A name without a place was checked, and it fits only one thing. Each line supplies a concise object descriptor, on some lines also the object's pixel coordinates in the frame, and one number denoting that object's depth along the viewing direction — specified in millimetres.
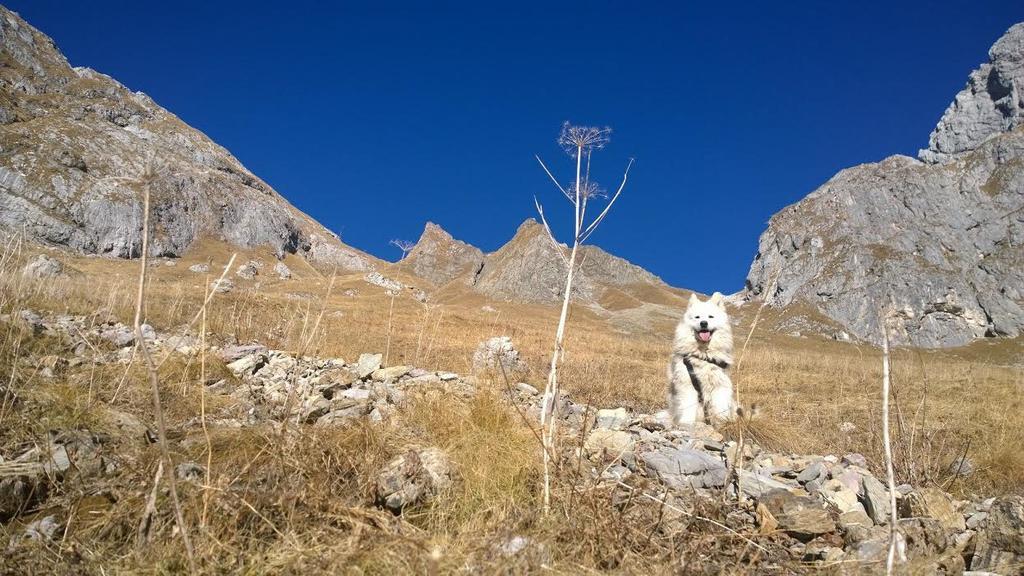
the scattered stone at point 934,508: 3541
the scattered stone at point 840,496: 3899
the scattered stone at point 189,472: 3160
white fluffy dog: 7090
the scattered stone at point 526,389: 7805
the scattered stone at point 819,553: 3123
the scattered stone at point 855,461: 5520
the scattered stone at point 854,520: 3442
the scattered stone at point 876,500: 3647
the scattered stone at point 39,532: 2646
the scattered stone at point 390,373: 7292
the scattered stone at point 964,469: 5535
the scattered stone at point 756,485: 3828
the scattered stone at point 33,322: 6677
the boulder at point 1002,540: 2887
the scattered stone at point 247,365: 7198
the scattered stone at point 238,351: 8048
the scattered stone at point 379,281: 61344
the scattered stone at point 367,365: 7423
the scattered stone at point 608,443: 4406
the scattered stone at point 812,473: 4500
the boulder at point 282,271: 89888
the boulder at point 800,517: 3334
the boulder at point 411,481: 3246
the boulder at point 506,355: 11430
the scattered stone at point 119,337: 7539
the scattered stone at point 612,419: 6263
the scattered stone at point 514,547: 2568
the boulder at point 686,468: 3928
